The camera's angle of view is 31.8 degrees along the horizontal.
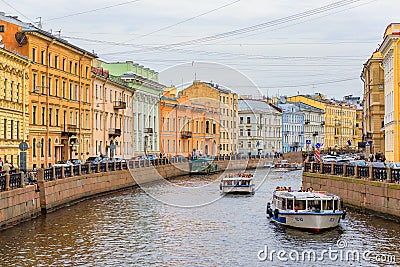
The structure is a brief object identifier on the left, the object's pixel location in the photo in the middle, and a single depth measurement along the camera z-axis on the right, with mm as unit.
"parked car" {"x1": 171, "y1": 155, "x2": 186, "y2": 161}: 69188
